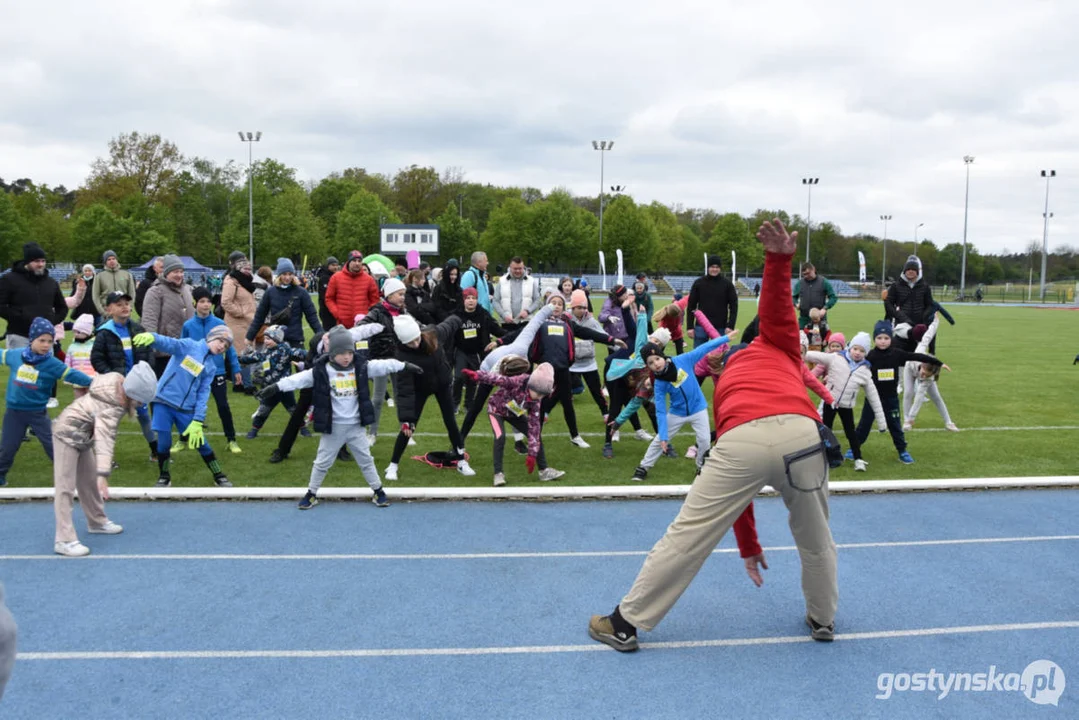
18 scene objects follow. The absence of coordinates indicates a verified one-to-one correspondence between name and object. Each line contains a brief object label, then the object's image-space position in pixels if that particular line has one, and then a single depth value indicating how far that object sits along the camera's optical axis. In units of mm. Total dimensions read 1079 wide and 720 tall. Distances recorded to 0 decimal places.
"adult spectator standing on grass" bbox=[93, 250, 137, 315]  13320
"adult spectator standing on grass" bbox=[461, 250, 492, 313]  12062
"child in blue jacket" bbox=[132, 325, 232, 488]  8078
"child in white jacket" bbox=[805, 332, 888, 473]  9328
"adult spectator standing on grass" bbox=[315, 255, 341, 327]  12656
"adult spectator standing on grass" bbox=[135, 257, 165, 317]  12106
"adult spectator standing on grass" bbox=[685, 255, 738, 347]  12352
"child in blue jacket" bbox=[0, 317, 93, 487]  7109
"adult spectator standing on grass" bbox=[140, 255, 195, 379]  10117
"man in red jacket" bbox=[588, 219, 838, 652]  4605
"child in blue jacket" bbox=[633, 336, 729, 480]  8422
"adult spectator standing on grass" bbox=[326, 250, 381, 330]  11930
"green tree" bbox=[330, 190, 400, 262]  76062
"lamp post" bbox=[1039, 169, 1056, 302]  71250
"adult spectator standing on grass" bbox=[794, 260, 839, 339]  13719
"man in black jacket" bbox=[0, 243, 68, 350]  10445
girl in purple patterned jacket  8438
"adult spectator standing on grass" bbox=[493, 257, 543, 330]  12391
